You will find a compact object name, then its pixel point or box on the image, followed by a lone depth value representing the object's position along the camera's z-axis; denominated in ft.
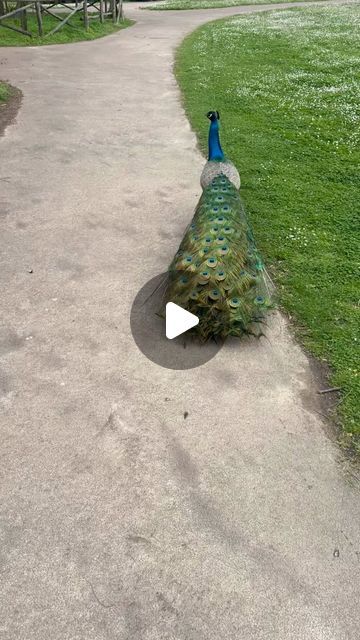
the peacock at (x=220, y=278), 14.48
